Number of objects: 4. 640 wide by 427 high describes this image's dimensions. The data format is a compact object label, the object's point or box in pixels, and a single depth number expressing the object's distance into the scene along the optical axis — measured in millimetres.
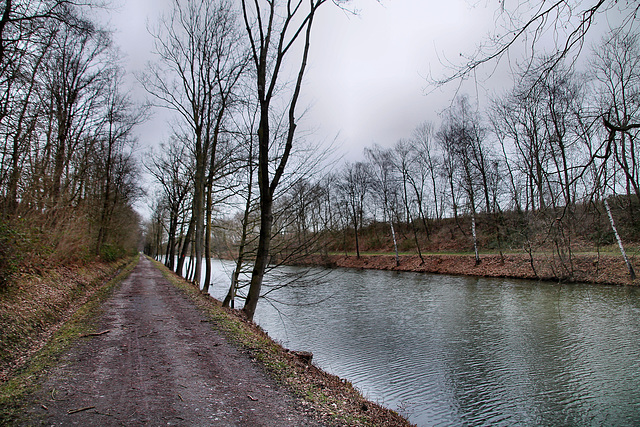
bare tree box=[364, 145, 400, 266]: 33438
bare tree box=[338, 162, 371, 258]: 39597
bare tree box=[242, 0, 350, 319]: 8062
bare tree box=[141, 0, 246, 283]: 13758
